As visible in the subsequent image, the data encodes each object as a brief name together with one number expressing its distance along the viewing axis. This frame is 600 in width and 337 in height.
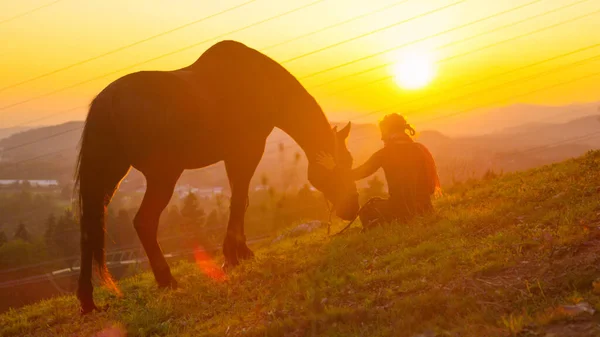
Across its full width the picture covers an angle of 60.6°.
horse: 7.73
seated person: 9.72
